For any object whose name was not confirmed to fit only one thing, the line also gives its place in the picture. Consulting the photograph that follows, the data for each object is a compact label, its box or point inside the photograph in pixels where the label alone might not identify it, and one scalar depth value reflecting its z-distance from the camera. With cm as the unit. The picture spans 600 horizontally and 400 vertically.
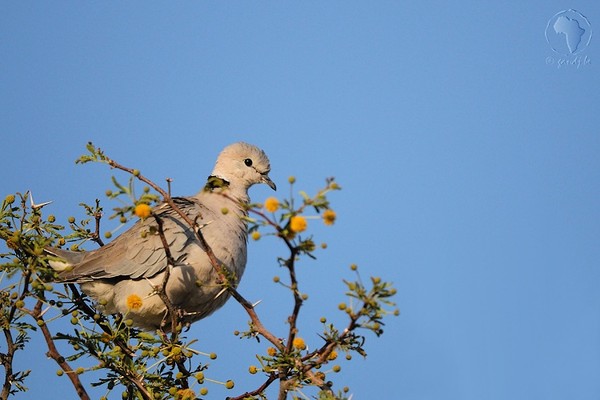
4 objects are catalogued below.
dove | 1020
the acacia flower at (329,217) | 529
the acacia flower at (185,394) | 734
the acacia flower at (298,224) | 530
